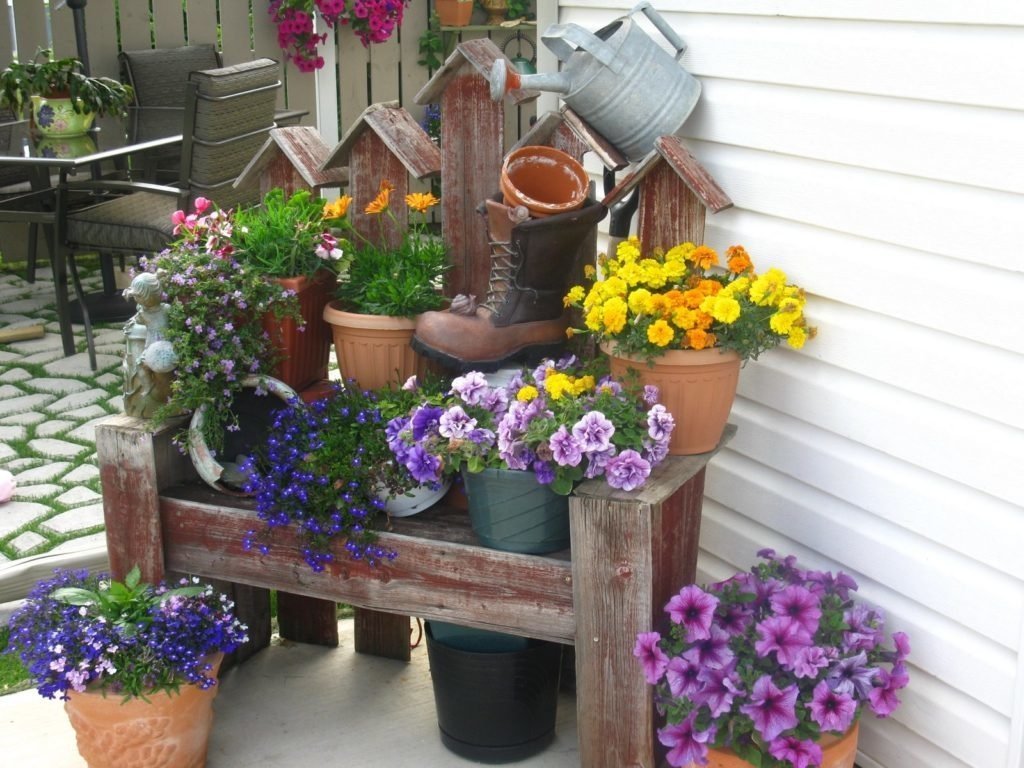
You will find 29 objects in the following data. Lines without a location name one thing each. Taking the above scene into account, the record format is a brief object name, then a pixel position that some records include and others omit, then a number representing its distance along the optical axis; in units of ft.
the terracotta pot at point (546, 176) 8.20
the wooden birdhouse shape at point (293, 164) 9.38
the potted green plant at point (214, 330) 8.05
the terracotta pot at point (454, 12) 26.61
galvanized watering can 7.97
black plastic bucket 8.26
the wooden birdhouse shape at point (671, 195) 7.79
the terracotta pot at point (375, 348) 8.43
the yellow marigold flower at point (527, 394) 7.27
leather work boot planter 7.96
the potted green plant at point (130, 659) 7.71
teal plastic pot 7.25
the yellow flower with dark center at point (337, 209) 9.00
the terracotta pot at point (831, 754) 7.09
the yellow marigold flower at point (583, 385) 7.44
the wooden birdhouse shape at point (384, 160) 8.92
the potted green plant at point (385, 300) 8.42
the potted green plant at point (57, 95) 16.78
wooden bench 7.15
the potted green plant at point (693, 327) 7.33
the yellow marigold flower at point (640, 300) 7.32
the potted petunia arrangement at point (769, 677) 6.91
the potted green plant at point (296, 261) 8.62
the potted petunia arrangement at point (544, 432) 6.99
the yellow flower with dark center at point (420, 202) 8.64
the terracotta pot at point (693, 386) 7.38
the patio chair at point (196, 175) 16.37
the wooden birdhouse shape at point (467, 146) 8.69
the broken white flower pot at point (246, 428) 8.45
